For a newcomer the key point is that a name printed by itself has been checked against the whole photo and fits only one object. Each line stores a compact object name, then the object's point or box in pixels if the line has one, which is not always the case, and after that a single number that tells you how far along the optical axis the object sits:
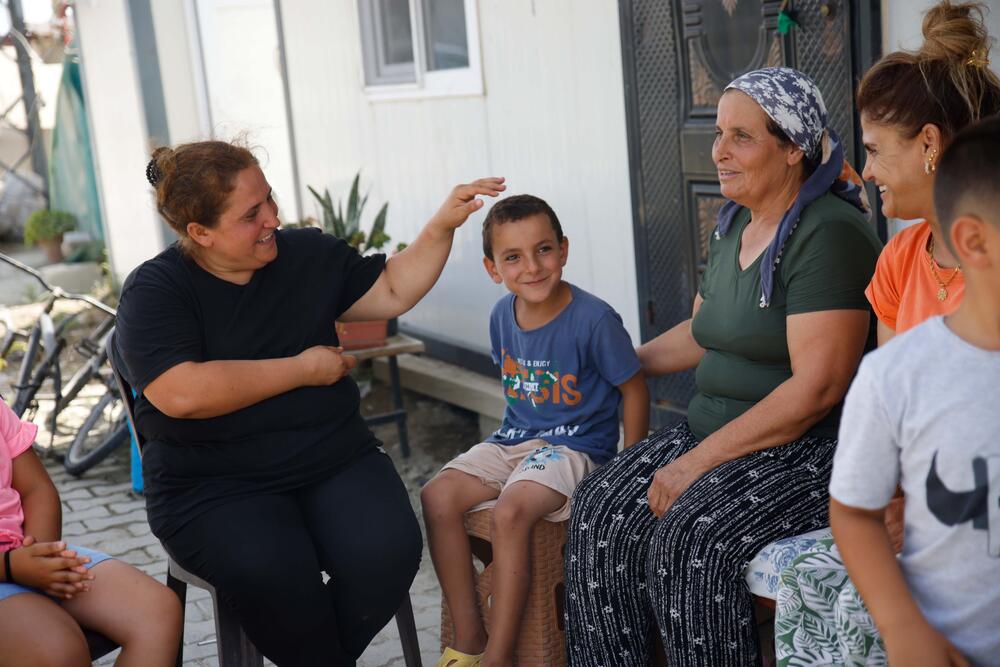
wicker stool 2.92
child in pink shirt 2.38
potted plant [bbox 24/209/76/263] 12.18
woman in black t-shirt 2.71
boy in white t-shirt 1.70
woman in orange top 2.26
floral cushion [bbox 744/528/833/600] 2.32
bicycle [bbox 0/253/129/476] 5.47
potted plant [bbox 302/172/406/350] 5.29
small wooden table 5.26
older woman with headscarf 2.43
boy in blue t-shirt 2.94
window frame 5.45
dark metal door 3.45
